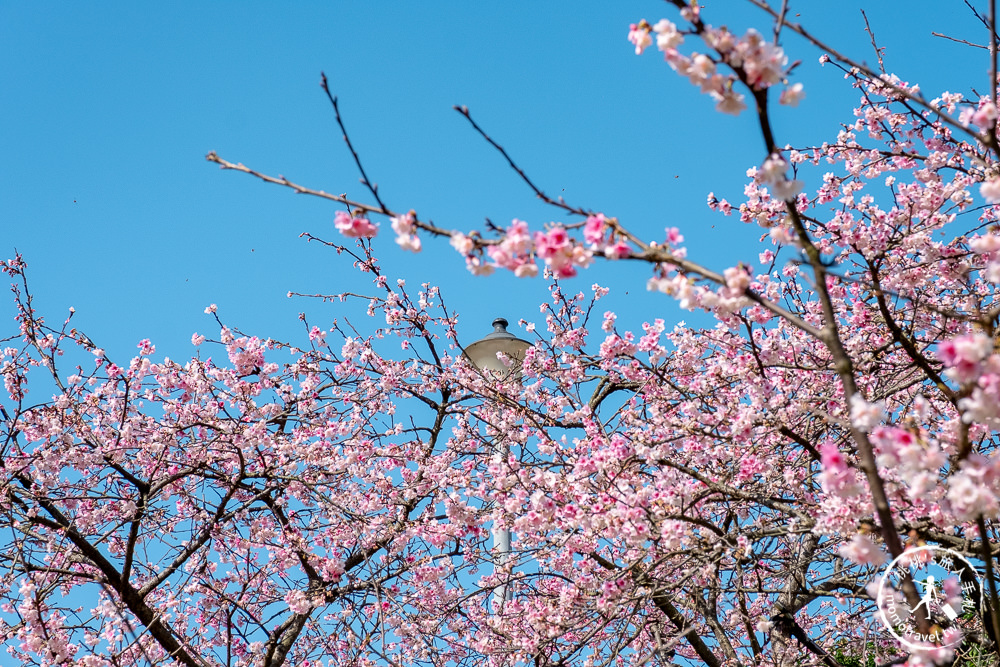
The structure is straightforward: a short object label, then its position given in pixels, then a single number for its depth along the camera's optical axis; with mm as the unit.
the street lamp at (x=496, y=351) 13477
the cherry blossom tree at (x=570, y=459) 5820
